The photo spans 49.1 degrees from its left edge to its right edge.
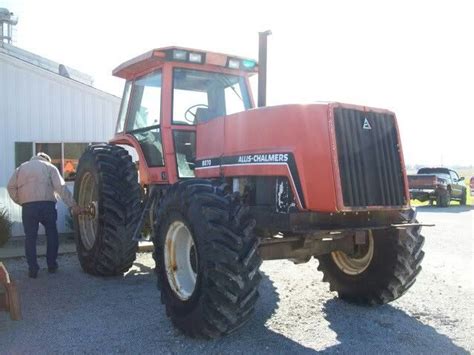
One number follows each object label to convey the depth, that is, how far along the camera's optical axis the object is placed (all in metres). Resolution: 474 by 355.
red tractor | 4.29
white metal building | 10.03
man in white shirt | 7.13
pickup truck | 21.33
